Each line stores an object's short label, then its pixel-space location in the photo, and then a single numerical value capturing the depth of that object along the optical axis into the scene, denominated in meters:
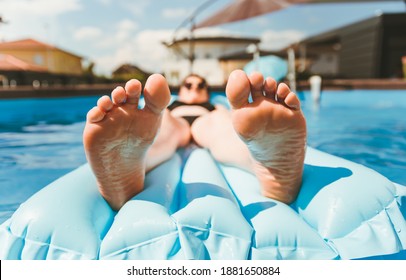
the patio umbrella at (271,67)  4.54
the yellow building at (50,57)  8.86
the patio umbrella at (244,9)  4.12
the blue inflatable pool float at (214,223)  0.77
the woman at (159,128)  0.79
